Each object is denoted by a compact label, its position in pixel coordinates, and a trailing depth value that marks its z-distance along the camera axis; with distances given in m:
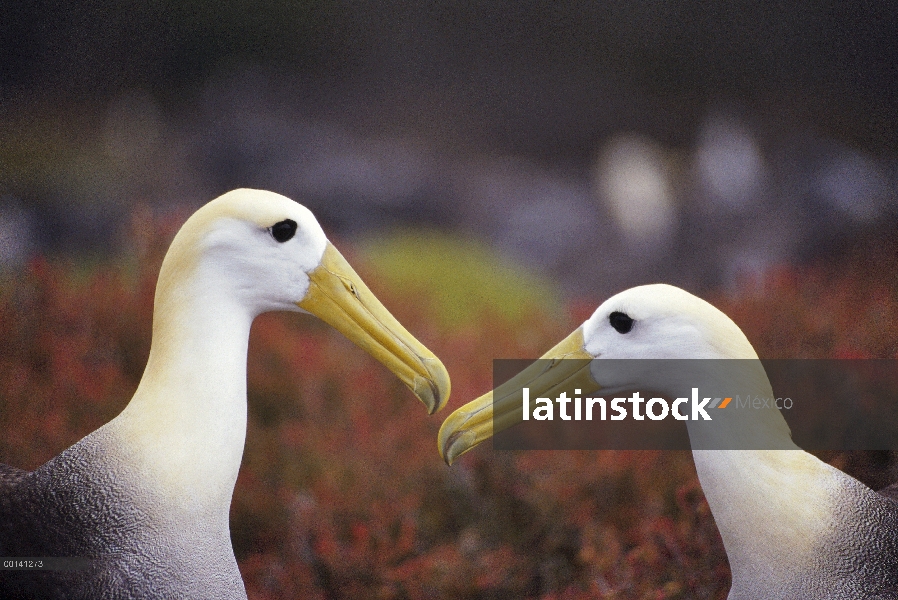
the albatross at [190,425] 8.50
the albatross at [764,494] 8.53
